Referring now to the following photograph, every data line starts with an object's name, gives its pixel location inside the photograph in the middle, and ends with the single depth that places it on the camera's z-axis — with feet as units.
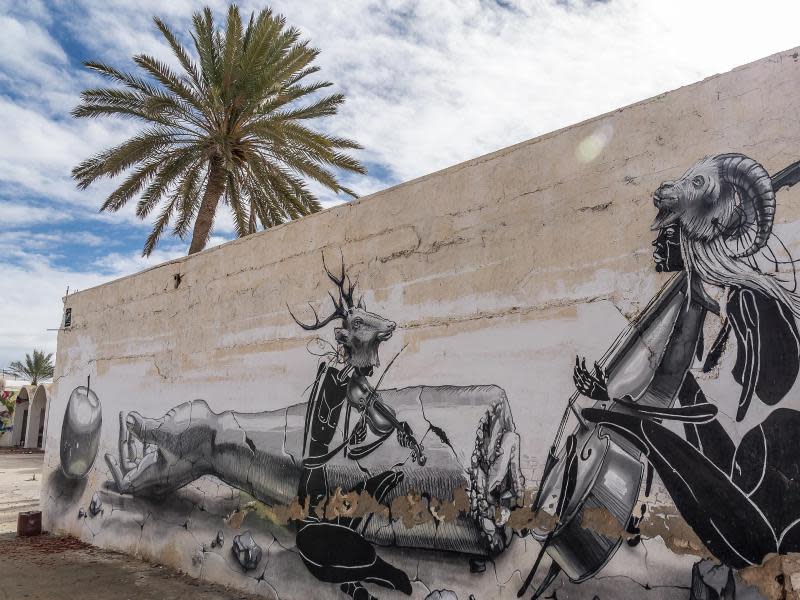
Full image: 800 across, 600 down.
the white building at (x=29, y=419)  101.09
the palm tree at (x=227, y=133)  32.40
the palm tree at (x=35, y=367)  124.47
